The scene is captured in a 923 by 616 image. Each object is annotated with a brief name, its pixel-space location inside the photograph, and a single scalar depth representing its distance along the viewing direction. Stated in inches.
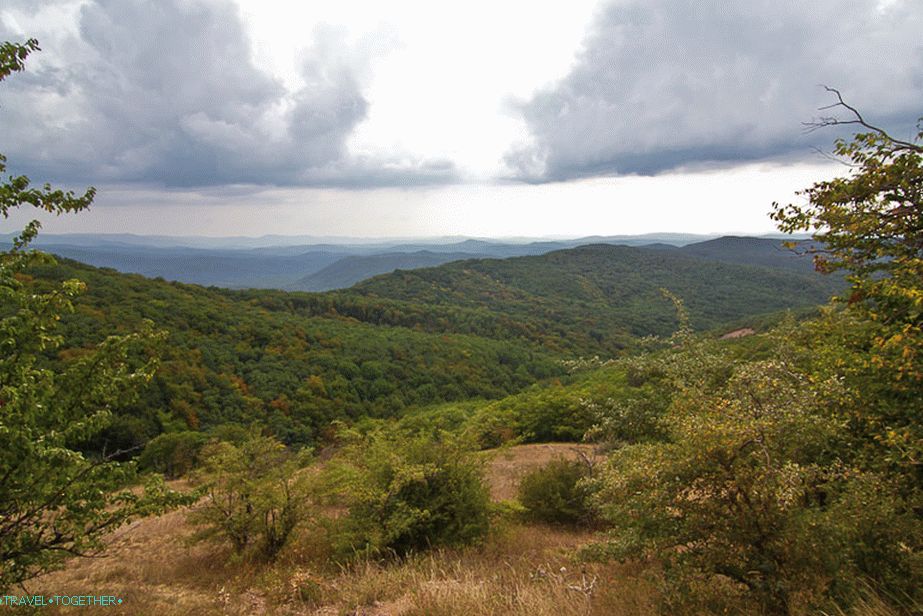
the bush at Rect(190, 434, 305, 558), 389.4
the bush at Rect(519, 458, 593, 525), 490.6
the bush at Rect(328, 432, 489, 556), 349.1
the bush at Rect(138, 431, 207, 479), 985.5
